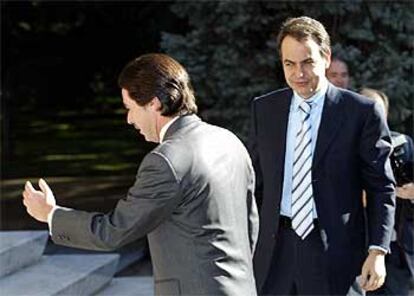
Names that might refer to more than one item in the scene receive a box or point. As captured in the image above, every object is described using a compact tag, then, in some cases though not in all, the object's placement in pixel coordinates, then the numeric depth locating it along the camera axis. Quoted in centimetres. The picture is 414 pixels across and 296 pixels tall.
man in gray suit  452
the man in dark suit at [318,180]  596
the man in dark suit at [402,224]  736
